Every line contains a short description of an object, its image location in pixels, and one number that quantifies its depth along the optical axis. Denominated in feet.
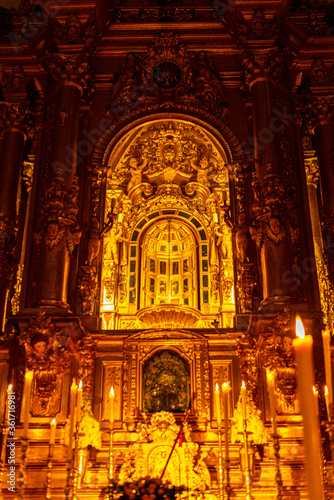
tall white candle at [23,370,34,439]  17.25
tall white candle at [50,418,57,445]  21.43
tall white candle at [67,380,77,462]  18.83
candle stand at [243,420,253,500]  22.56
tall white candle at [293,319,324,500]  8.80
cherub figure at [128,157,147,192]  47.00
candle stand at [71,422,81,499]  30.73
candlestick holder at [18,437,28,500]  18.33
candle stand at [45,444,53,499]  20.92
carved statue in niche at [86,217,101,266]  41.70
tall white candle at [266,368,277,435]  16.72
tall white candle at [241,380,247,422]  22.43
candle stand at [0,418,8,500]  32.63
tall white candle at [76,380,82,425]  21.75
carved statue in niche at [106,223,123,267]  44.52
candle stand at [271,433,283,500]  16.74
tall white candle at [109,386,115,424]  24.94
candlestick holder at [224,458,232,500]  20.28
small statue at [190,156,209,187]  47.50
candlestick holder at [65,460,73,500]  19.33
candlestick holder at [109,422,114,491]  25.52
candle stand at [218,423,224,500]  23.60
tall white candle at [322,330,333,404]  12.57
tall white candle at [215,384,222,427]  22.81
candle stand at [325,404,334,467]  12.72
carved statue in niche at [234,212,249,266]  41.32
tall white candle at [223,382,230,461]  19.84
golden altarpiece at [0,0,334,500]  35.14
